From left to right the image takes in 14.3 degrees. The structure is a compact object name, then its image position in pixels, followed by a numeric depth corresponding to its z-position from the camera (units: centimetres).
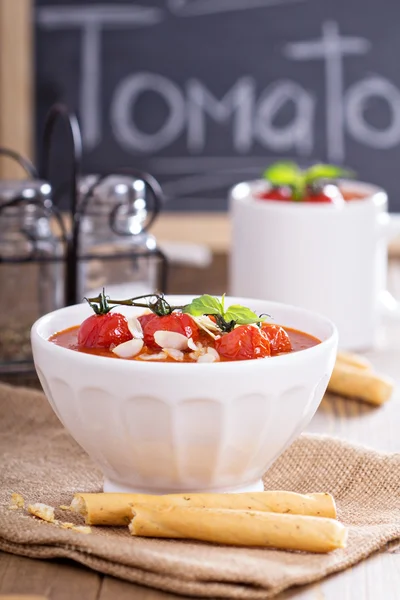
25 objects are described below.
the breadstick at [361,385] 93
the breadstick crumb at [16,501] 74
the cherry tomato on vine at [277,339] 74
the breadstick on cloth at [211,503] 71
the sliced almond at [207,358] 71
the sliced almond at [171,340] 72
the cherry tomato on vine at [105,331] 73
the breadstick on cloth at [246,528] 69
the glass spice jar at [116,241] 99
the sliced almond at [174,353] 72
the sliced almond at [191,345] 72
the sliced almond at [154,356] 72
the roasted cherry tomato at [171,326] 73
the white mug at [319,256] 104
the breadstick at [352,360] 97
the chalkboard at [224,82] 163
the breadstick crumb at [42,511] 72
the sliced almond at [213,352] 72
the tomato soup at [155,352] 72
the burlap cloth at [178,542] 66
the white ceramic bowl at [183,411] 70
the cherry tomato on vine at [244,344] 71
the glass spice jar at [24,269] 97
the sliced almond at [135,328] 73
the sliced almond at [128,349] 72
